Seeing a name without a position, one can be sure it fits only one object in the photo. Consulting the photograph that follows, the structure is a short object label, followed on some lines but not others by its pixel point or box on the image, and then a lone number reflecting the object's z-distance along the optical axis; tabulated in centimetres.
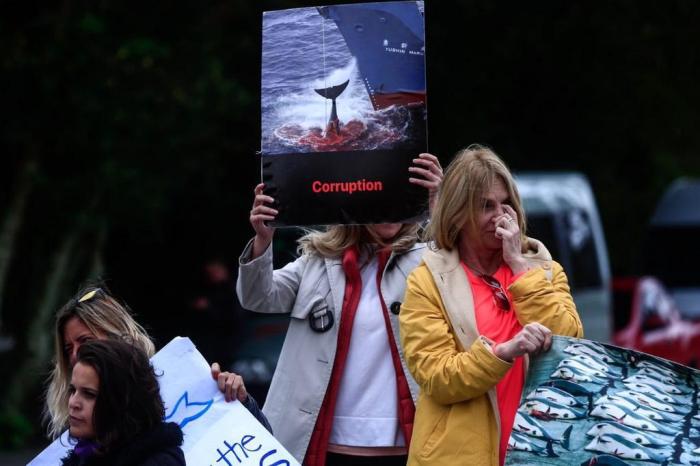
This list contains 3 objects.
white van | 3151
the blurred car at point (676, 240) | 3964
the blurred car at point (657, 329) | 2839
